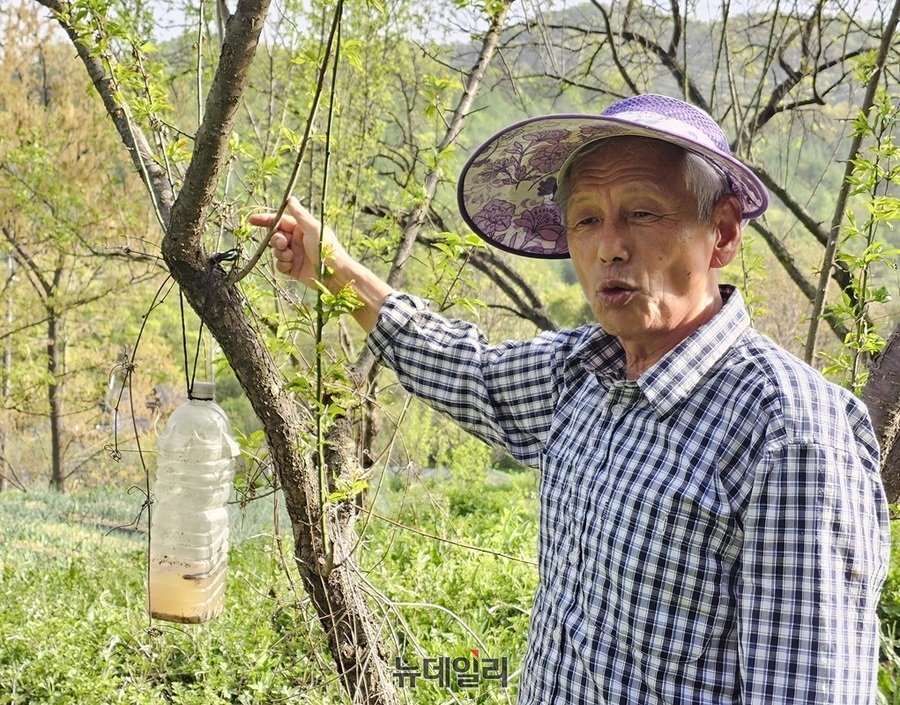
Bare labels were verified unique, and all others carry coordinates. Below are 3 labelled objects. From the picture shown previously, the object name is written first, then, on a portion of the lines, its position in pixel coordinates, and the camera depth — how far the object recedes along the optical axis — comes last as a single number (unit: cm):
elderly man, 107
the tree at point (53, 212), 902
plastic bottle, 172
